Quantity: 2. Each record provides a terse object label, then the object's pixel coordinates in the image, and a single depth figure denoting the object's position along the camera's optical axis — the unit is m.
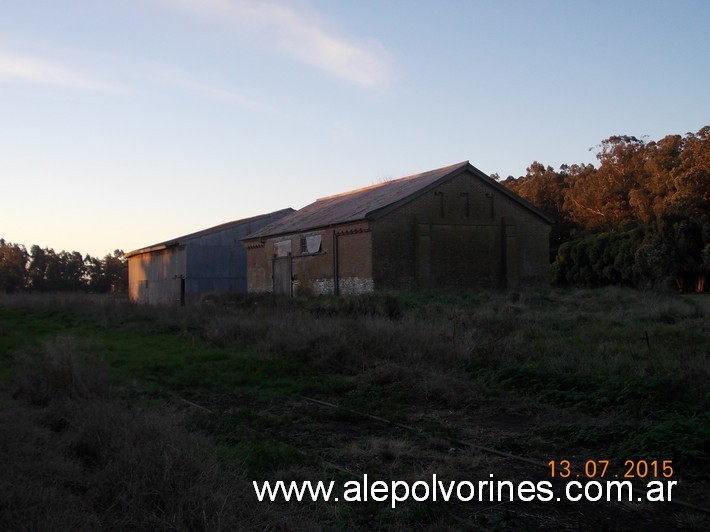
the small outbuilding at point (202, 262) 40.91
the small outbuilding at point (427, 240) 30.86
